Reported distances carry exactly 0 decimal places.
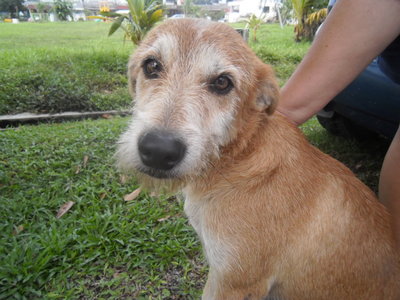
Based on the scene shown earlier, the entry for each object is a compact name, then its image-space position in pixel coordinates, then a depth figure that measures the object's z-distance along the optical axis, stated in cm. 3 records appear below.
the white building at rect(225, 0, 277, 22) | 2716
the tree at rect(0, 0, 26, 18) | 2223
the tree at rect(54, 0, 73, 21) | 2688
